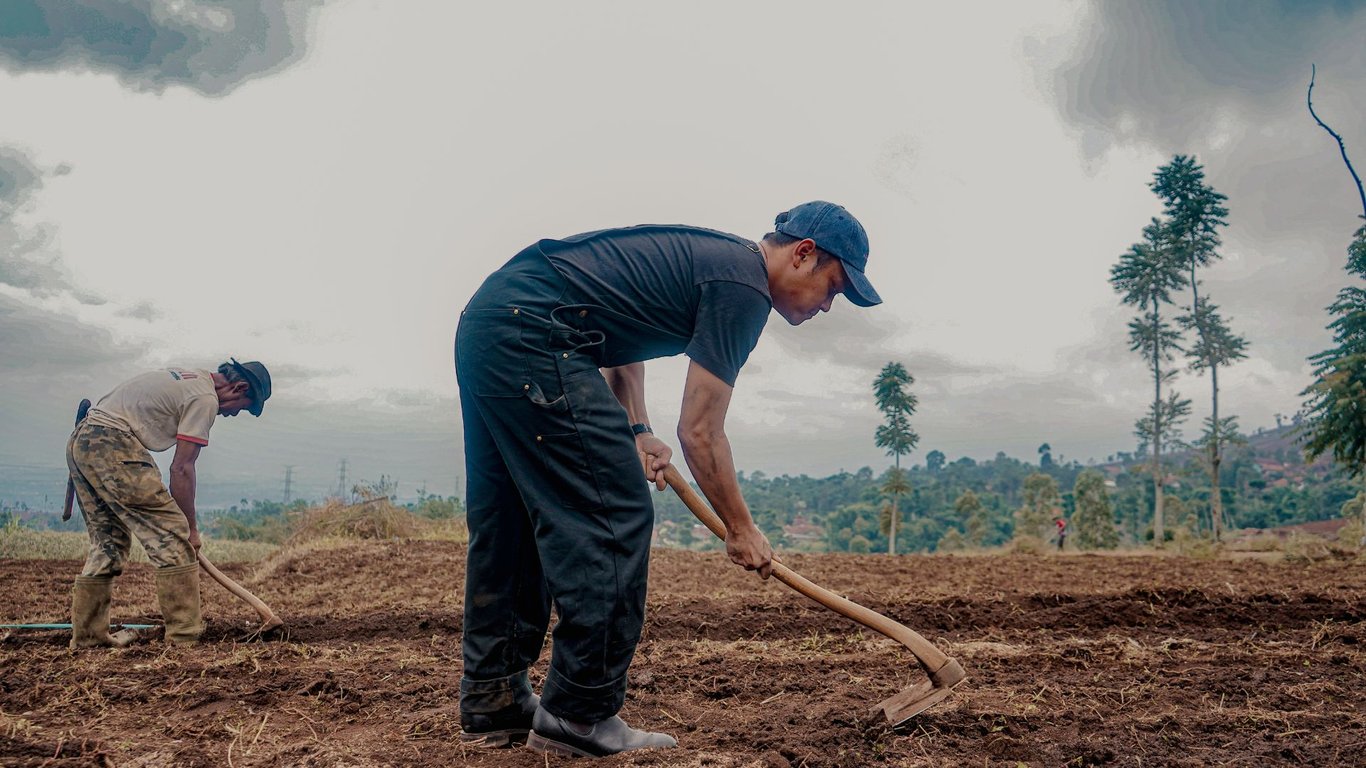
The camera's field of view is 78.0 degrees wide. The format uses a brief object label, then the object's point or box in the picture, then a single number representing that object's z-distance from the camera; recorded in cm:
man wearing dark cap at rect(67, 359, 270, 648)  486
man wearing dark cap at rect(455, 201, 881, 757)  245
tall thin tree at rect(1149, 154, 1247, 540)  2677
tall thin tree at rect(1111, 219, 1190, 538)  2816
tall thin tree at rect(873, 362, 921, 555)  3158
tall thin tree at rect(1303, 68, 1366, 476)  1233
